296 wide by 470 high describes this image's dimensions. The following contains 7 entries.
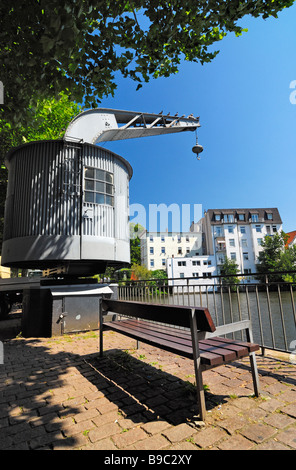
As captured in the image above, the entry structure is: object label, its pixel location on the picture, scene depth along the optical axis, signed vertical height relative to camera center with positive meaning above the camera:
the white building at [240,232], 58.00 +9.87
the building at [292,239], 63.43 +8.23
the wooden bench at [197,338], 2.57 -0.85
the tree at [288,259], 48.78 +2.36
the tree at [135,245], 63.28 +8.75
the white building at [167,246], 66.75 +8.00
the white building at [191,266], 57.00 +2.01
